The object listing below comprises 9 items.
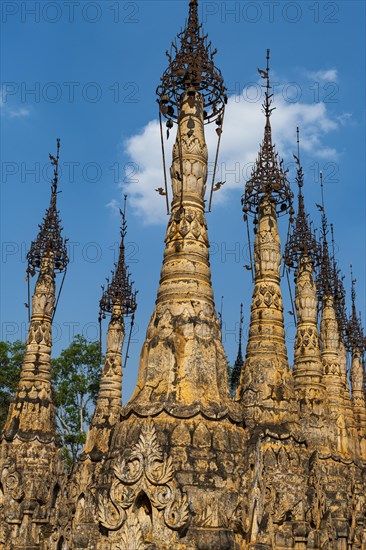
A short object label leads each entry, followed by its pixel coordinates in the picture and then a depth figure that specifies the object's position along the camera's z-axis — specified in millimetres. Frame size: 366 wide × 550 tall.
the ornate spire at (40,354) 23953
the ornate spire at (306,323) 24000
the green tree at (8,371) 44875
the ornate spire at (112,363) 23927
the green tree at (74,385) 46781
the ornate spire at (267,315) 18297
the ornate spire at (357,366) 37250
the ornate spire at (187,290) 11562
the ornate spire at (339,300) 31484
